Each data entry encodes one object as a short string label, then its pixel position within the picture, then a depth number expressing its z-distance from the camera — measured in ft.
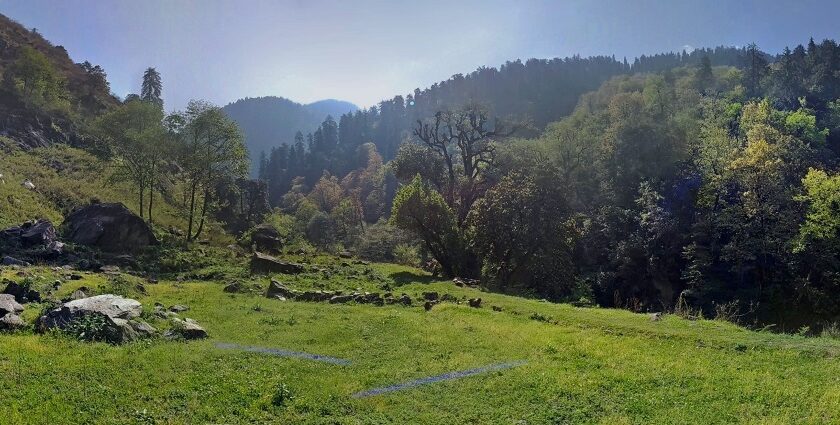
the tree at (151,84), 405.39
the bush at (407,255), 170.71
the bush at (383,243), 215.10
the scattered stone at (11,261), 81.96
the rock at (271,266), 108.78
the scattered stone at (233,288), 87.61
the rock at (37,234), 95.04
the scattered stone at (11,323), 48.87
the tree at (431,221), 130.31
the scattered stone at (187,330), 54.13
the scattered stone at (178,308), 67.34
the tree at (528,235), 118.42
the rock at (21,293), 59.77
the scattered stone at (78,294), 62.49
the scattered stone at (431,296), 84.38
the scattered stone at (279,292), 85.47
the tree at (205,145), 151.02
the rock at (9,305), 51.96
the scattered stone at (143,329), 52.26
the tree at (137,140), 148.05
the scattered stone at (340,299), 82.38
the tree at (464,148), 175.01
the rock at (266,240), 147.13
